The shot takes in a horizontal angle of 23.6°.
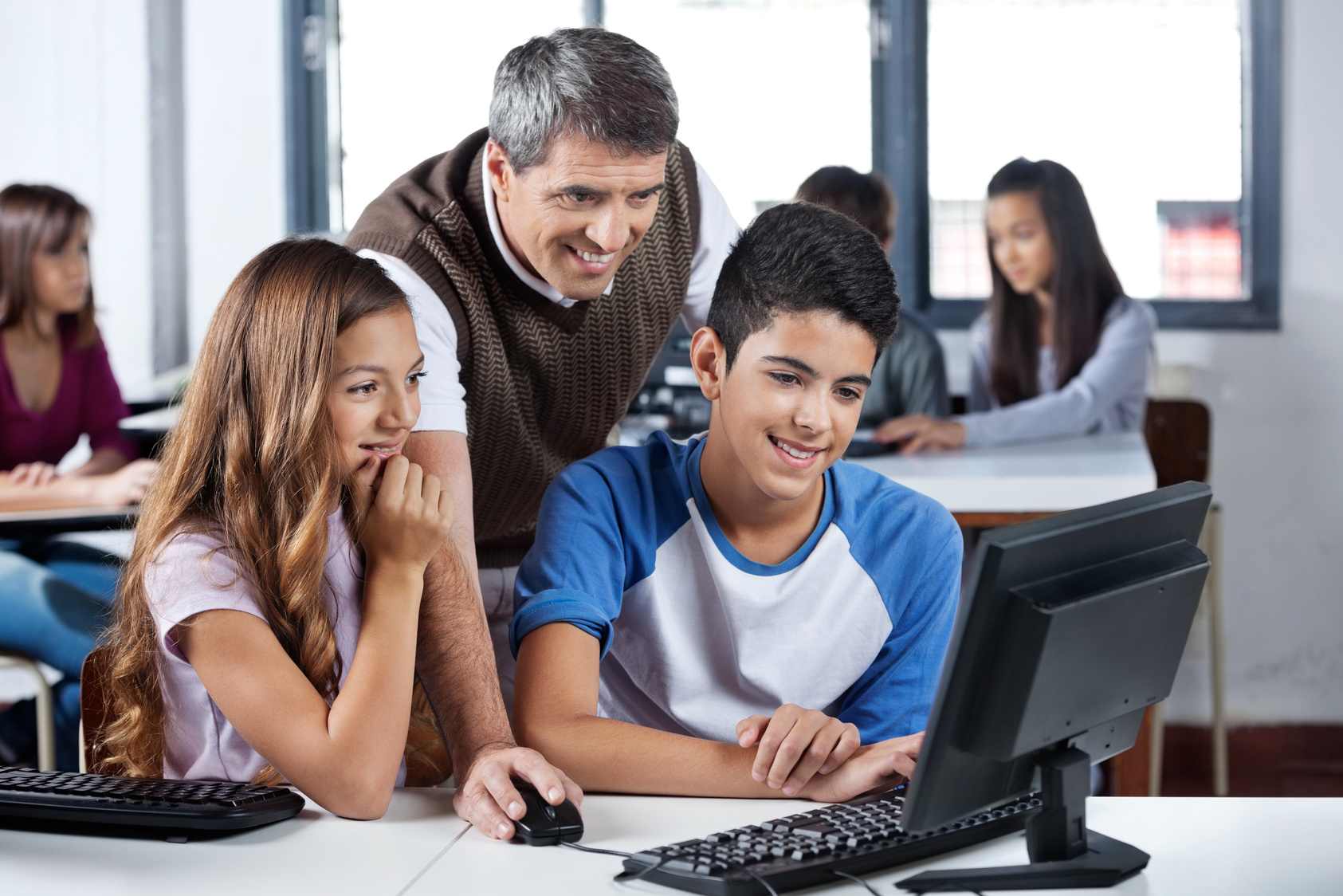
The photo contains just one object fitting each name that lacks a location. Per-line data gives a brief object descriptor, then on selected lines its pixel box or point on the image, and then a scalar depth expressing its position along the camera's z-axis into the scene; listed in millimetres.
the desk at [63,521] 3316
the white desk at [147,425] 4011
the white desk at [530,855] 2226
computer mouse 2289
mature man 2509
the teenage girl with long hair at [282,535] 2405
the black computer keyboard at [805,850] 2197
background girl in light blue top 3927
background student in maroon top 3543
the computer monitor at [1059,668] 2162
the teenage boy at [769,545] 2531
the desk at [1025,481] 3320
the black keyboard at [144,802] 2292
